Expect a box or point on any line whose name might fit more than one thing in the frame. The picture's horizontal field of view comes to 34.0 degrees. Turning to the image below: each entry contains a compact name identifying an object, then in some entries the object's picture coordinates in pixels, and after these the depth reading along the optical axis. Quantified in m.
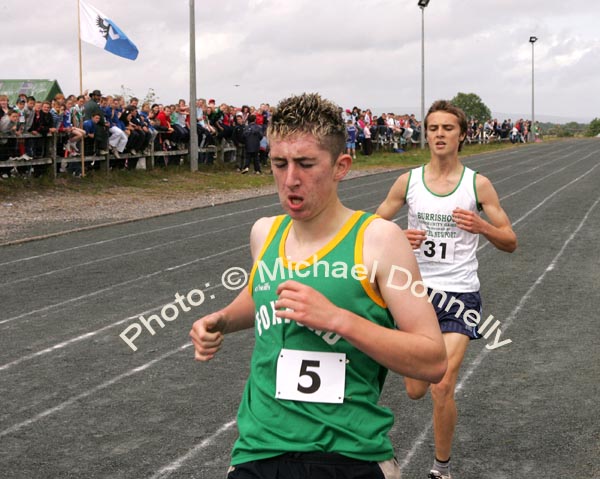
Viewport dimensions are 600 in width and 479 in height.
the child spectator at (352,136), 34.53
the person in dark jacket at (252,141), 26.58
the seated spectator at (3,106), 18.23
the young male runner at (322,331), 2.47
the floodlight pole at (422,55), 45.19
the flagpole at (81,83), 21.00
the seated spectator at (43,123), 19.38
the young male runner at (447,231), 4.85
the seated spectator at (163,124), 24.75
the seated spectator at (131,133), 22.48
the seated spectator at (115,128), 21.92
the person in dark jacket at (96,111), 21.03
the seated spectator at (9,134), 18.50
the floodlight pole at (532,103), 68.75
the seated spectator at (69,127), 20.34
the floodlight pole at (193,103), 25.64
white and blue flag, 22.38
